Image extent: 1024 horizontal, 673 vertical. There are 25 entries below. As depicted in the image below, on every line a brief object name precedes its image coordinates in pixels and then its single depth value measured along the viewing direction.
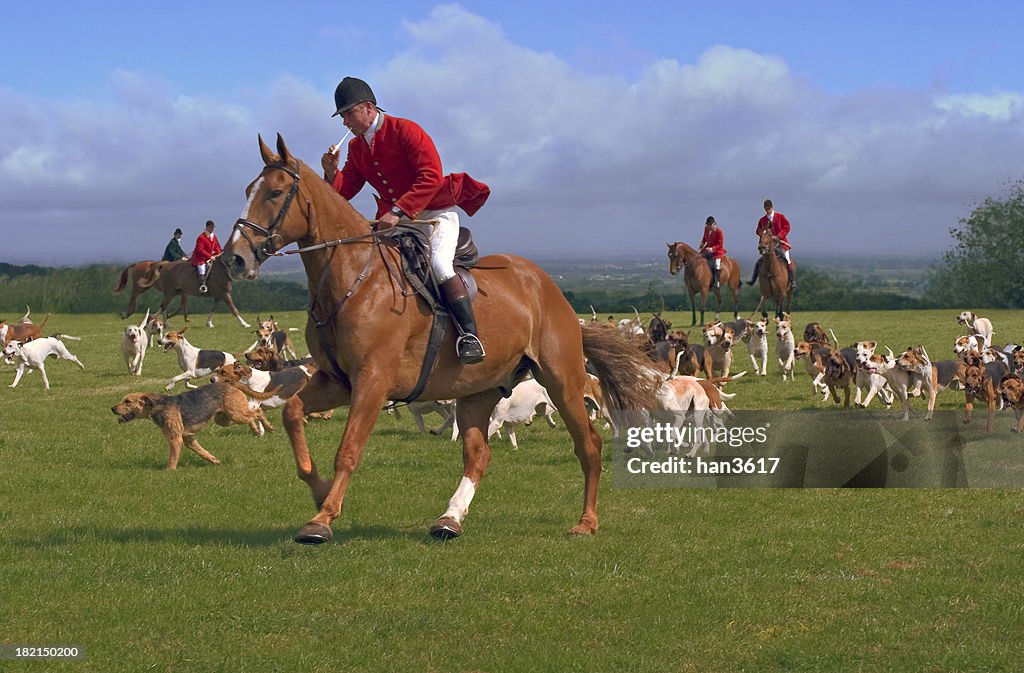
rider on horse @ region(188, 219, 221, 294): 31.06
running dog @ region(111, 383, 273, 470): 12.42
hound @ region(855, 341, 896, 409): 16.08
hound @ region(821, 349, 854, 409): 16.42
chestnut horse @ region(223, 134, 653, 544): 7.51
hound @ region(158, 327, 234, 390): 19.20
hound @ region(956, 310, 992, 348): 24.41
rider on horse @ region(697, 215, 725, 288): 31.11
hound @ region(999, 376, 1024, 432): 14.05
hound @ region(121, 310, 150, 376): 22.36
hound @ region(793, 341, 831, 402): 17.72
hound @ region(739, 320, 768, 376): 21.30
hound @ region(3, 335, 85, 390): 20.72
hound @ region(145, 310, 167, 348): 24.55
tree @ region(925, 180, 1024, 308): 66.19
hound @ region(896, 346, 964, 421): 15.80
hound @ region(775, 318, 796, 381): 20.50
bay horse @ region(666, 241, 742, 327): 30.56
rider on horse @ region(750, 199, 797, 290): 29.86
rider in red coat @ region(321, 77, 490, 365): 8.04
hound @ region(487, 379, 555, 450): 13.01
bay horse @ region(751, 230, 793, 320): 29.14
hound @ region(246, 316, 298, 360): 22.55
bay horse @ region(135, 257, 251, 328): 31.71
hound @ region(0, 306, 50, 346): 22.73
